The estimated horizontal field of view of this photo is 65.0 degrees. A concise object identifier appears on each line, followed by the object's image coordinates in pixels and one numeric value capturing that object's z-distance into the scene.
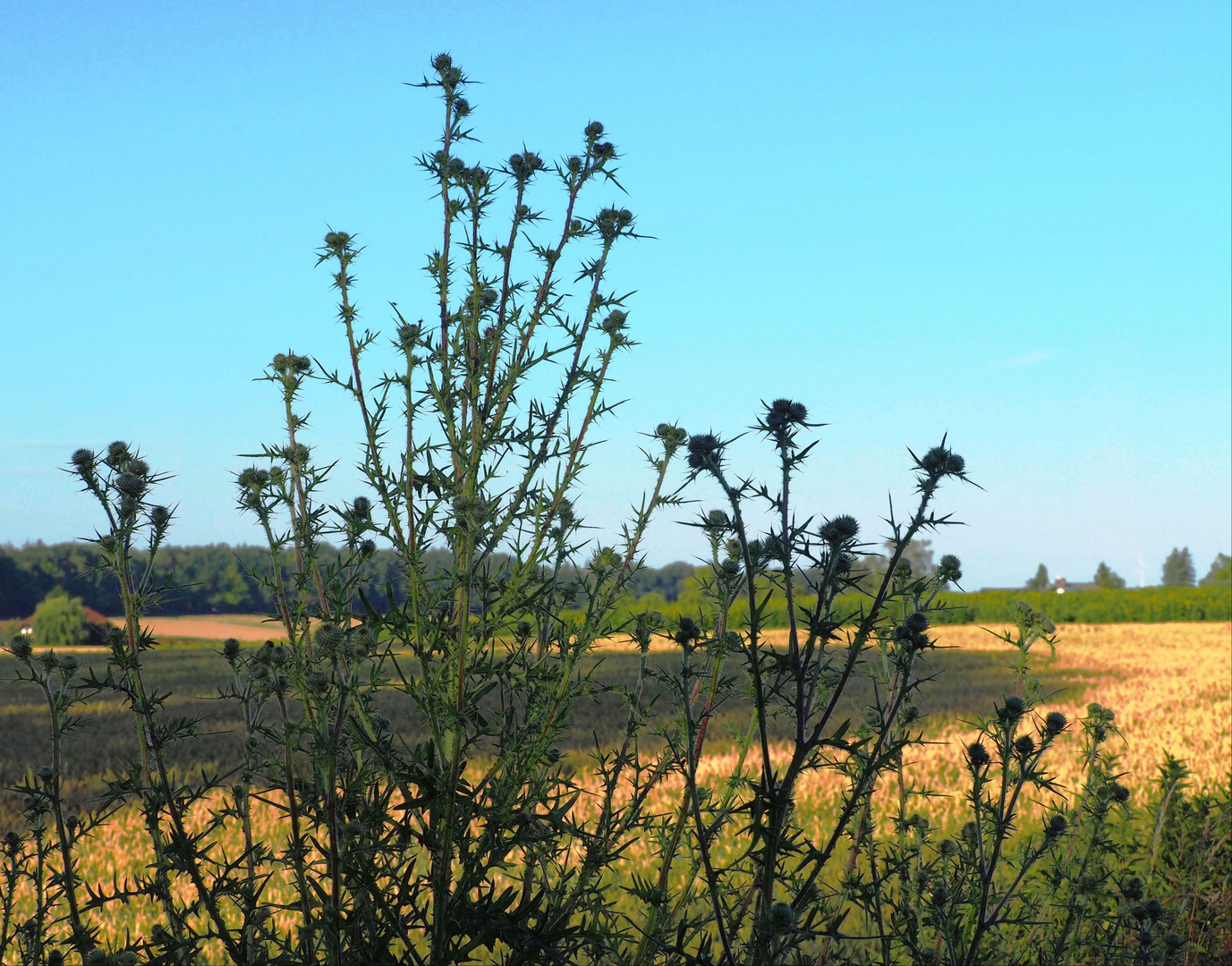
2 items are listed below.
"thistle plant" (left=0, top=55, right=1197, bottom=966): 1.91
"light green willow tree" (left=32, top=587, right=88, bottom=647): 42.22
